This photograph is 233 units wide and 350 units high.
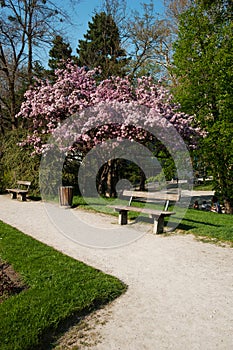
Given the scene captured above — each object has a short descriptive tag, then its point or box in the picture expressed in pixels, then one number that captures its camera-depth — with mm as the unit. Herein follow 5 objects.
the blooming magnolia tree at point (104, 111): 10273
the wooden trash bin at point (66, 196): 10531
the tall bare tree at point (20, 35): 17469
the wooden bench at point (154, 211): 6914
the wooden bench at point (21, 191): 12312
